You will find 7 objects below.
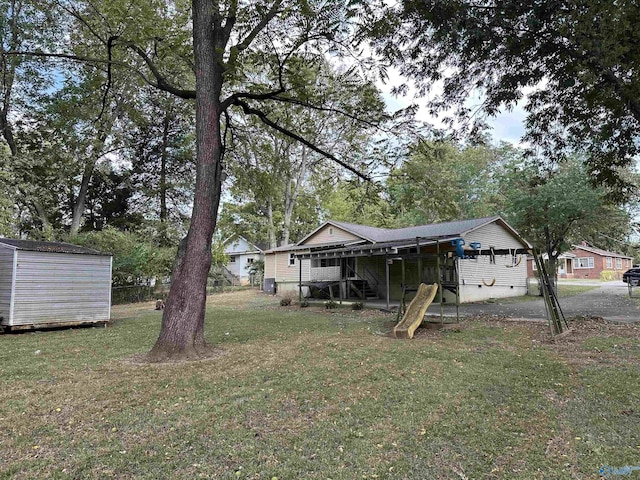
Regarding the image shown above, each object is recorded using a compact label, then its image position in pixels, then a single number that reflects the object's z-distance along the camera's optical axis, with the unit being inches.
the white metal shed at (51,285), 356.2
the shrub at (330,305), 589.5
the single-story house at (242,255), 1389.0
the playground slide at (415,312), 317.1
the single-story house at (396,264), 620.0
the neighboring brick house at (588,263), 1551.4
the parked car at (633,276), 720.3
